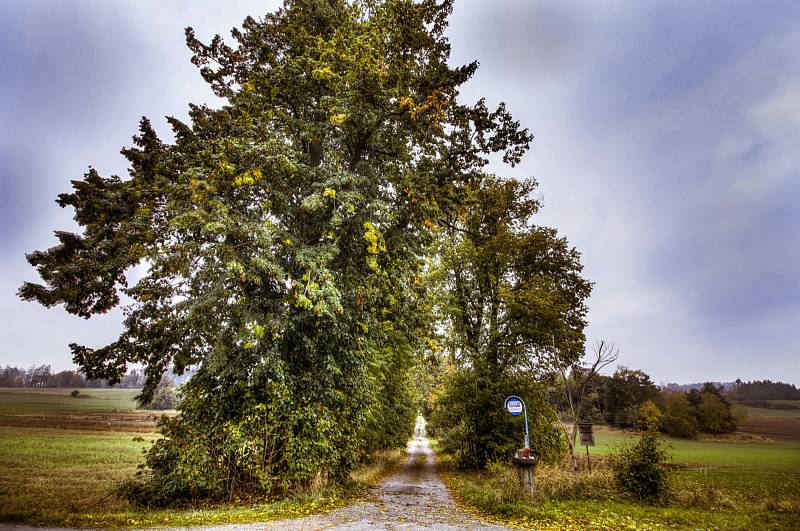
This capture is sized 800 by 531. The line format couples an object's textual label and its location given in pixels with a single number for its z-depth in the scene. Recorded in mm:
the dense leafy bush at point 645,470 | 9742
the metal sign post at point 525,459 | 9461
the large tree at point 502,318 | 15852
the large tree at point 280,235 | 8797
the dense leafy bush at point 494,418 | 15359
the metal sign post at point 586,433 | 13695
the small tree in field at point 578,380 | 14023
